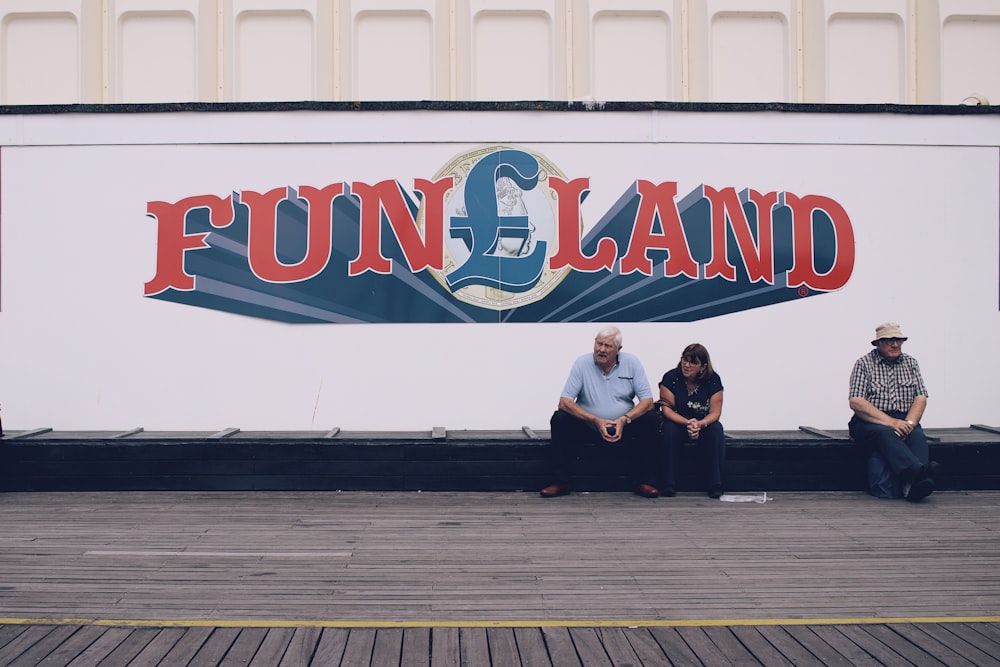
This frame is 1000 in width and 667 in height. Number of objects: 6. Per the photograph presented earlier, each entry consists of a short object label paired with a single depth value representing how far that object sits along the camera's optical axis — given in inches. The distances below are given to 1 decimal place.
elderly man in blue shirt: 239.0
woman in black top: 238.2
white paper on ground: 236.4
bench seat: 241.8
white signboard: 261.4
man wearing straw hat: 234.5
